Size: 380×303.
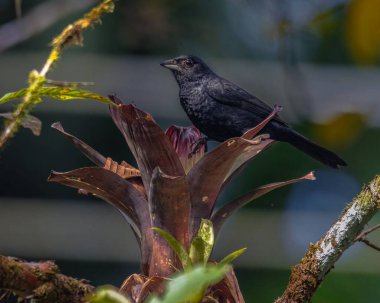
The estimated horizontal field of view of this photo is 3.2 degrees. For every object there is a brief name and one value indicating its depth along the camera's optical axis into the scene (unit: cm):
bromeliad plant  511
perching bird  535
